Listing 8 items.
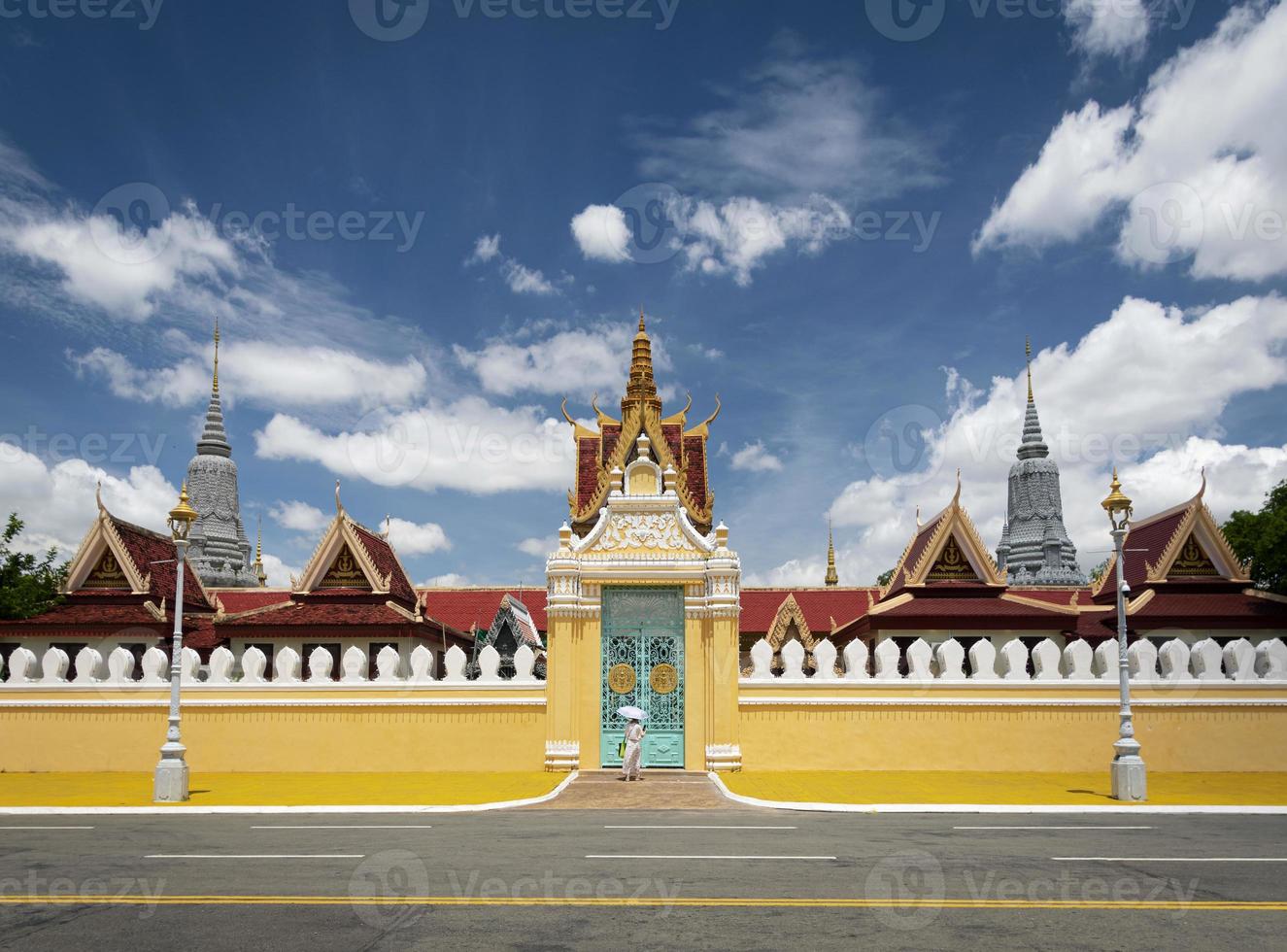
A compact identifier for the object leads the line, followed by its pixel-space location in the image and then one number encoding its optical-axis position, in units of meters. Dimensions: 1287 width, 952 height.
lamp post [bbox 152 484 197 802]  14.62
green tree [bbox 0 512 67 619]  24.47
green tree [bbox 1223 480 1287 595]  32.78
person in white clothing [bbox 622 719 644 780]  16.52
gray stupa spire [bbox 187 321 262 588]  51.53
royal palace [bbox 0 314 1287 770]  17.92
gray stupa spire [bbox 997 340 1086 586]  57.97
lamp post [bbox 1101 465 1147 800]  14.52
